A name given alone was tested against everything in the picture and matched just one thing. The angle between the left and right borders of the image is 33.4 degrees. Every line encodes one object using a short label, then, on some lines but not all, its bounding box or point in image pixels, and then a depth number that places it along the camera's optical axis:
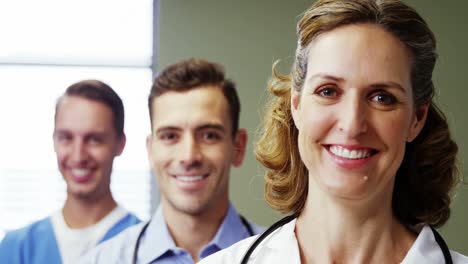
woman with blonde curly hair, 1.12
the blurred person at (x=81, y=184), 2.36
